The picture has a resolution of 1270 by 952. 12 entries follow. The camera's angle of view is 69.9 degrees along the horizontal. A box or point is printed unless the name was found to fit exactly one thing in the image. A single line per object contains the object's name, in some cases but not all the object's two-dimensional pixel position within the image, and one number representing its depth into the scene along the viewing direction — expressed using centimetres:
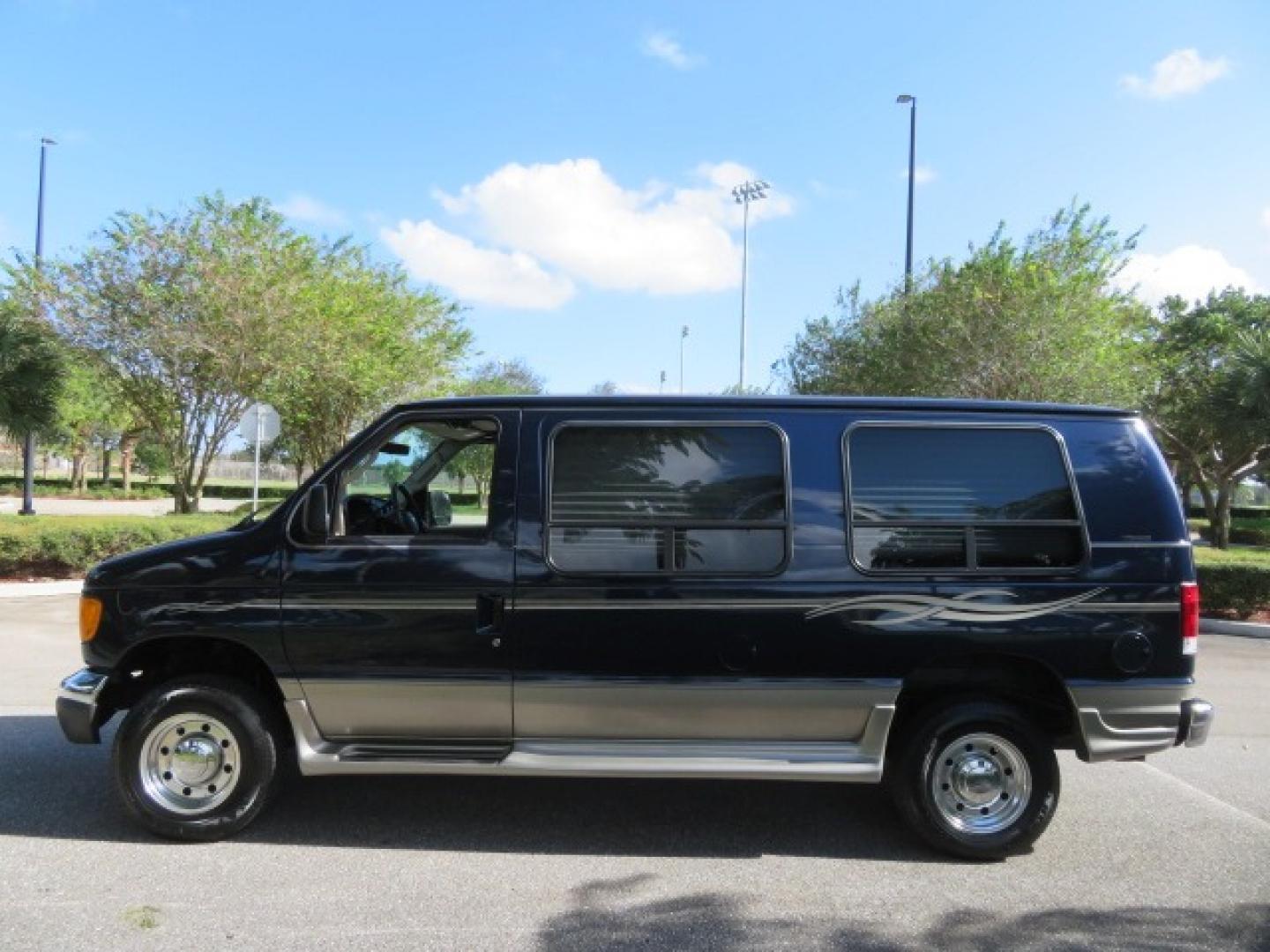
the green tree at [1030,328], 1697
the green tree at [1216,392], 1969
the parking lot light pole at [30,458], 2180
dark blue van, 424
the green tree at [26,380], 1499
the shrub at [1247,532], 3051
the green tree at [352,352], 1975
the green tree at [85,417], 1925
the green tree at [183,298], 1831
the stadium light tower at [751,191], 4241
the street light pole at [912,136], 2383
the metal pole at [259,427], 1694
